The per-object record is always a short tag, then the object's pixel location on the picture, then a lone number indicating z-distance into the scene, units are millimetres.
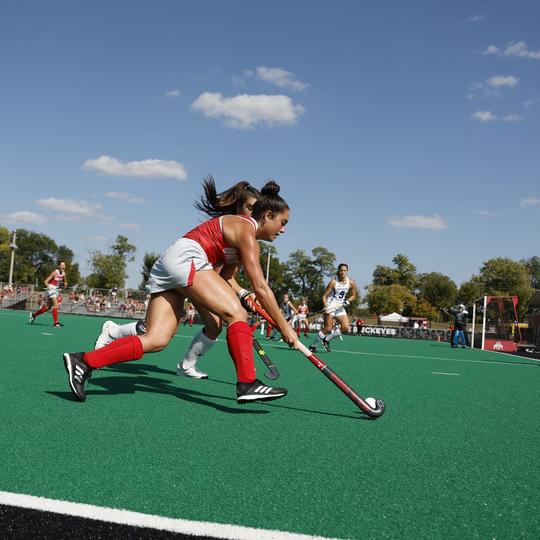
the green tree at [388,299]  82312
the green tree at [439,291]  85250
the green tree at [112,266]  70375
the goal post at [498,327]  23484
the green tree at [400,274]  94562
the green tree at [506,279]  70375
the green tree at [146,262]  87819
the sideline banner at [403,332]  36656
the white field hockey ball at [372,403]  4070
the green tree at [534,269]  126081
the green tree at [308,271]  97125
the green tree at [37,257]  100938
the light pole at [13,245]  46472
